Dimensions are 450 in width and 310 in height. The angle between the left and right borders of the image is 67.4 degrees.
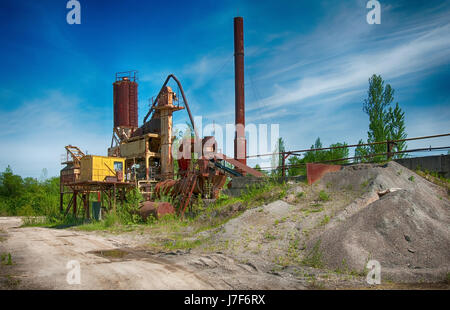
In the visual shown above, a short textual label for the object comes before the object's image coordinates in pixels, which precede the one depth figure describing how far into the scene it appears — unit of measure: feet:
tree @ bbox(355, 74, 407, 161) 95.50
